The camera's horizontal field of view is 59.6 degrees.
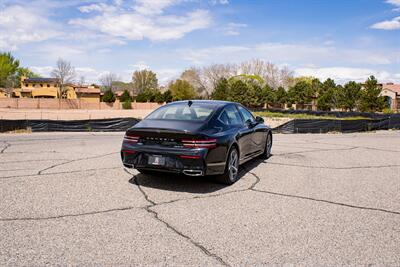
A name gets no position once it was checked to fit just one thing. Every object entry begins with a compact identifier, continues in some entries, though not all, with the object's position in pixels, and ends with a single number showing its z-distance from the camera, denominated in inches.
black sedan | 211.0
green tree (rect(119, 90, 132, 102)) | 3056.1
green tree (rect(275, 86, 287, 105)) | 3021.7
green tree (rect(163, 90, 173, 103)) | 3179.1
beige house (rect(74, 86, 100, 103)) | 3590.1
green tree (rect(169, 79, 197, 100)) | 3385.8
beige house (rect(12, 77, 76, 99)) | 3235.7
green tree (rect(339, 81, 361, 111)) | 2271.2
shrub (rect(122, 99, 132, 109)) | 2746.1
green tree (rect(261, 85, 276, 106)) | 2928.2
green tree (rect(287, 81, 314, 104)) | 2930.4
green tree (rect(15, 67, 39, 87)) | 3861.7
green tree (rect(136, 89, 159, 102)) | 3179.1
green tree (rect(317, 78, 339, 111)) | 2475.8
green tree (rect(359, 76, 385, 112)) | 2006.6
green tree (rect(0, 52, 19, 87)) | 3395.7
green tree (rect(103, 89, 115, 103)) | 2854.3
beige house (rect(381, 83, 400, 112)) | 3105.3
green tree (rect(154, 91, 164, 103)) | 3166.8
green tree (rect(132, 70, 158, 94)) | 4375.0
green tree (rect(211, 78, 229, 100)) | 2984.7
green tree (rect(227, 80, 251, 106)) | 2822.3
